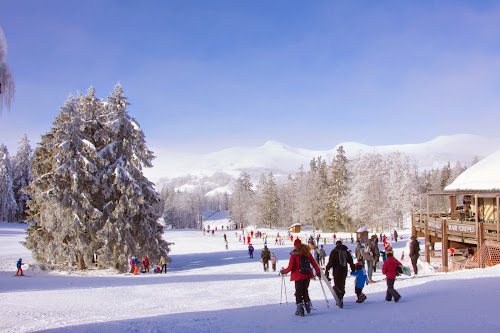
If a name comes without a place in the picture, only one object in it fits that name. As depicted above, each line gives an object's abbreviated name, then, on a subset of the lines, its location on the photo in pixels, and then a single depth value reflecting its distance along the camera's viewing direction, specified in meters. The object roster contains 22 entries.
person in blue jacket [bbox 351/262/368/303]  8.90
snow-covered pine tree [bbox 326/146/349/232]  62.78
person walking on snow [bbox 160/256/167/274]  24.53
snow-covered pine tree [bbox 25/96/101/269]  25.31
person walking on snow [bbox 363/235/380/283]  13.12
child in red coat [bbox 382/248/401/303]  8.71
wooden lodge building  19.80
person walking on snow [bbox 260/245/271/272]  21.81
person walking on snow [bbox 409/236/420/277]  15.40
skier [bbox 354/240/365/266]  13.46
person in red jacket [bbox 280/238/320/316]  7.83
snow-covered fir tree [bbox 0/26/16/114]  7.12
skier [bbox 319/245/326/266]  21.35
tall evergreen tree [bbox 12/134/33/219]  63.97
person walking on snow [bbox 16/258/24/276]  19.94
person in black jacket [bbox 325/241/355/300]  8.61
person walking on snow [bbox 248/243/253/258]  30.59
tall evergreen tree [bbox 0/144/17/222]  60.09
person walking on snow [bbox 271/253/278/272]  21.47
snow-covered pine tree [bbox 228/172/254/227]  94.13
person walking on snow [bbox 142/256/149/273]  24.42
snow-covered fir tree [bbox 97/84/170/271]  25.75
